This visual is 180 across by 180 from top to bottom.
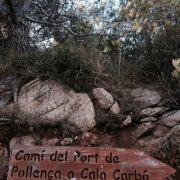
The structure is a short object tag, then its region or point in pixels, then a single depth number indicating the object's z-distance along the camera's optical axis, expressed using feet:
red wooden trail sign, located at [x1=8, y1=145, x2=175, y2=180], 8.68
